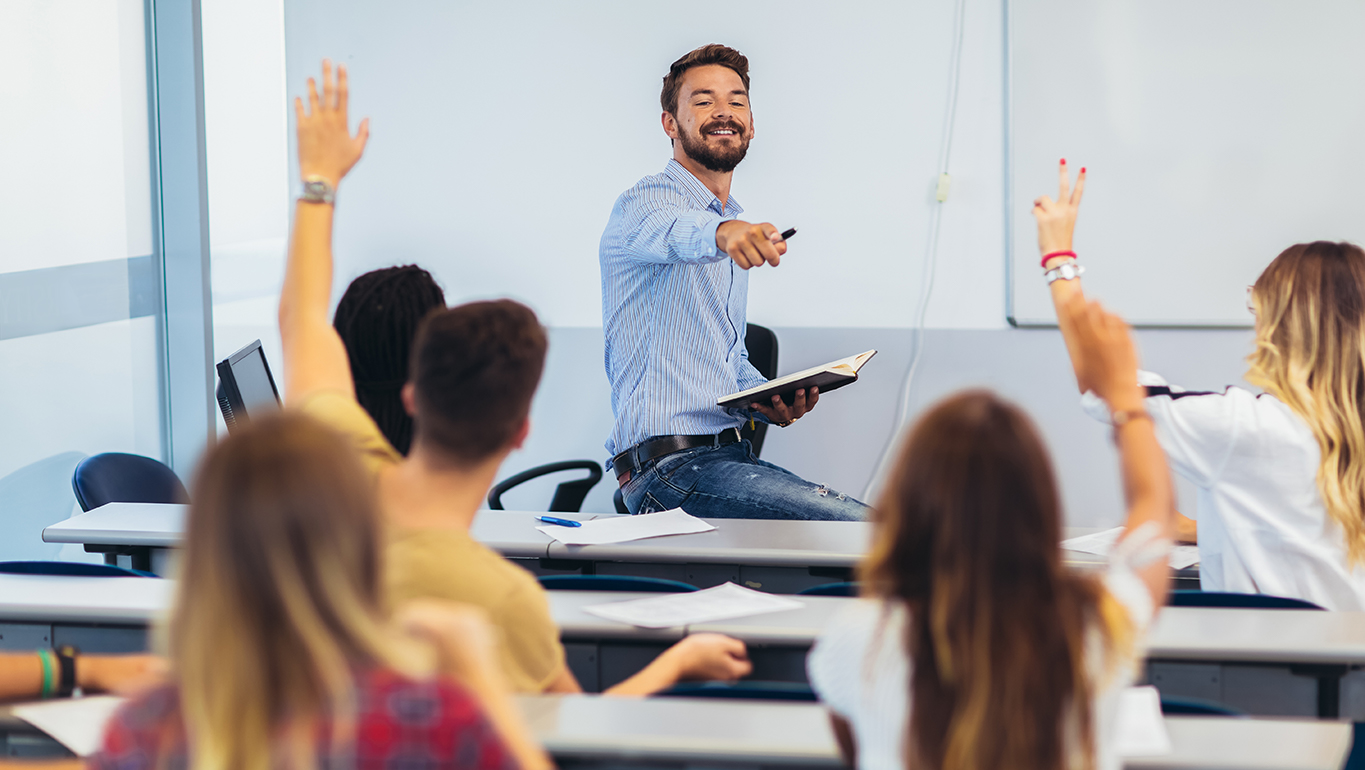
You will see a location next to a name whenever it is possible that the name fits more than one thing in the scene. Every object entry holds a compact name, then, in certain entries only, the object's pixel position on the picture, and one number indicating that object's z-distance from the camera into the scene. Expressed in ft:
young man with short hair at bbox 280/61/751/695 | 13.21
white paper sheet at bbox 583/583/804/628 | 14.62
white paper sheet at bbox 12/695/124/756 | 13.17
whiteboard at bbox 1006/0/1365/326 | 20.42
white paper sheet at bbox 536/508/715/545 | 16.28
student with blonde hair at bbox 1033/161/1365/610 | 14.73
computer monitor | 16.37
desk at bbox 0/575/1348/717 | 14.12
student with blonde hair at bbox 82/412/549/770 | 10.06
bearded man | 17.32
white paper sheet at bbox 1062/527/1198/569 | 15.91
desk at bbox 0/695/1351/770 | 12.84
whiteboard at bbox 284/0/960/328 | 21.22
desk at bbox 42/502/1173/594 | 15.95
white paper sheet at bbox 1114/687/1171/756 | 12.89
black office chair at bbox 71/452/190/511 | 17.54
